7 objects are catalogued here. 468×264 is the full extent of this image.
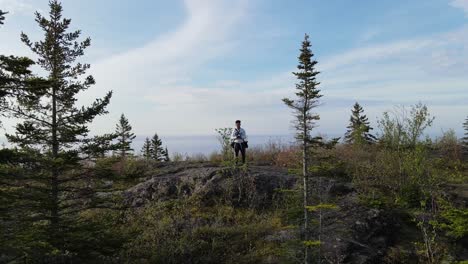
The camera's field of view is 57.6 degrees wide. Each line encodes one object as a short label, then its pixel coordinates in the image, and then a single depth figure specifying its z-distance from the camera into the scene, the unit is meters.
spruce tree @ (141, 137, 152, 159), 31.79
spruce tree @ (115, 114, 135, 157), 30.07
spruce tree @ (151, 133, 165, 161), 32.44
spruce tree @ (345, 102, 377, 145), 19.65
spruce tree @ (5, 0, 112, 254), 9.18
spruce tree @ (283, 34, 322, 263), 9.18
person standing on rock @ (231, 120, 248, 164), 16.27
